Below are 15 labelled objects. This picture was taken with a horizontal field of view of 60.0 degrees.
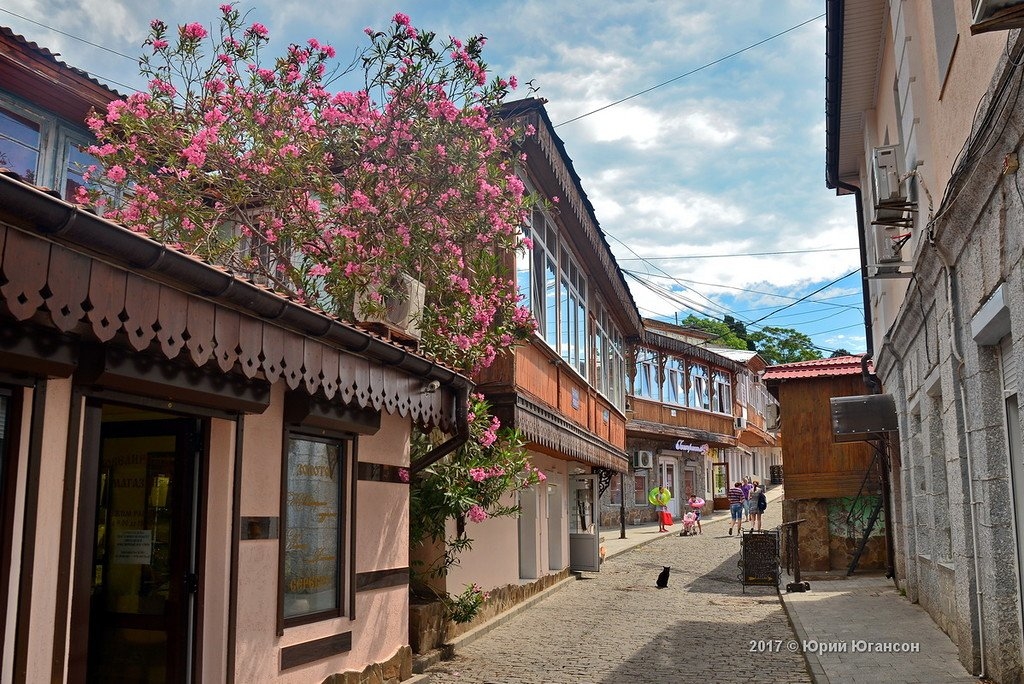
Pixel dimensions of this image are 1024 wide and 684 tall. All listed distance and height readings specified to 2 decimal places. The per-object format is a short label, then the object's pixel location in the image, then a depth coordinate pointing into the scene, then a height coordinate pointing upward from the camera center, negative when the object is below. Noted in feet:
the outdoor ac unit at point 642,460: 84.74 +1.83
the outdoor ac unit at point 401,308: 26.86 +5.21
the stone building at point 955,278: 17.67 +5.19
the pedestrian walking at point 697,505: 92.89 -2.67
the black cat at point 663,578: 49.96 -5.54
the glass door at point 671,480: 112.16 -0.11
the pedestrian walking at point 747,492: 91.30 -1.43
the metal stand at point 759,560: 46.68 -4.23
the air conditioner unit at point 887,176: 28.71 +9.78
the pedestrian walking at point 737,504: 87.81 -2.47
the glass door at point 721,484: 129.90 -0.73
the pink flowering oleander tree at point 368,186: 29.17 +9.92
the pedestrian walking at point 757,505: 87.61 -2.54
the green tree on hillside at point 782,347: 185.88 +27.72
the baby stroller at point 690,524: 90.25 -4.51
